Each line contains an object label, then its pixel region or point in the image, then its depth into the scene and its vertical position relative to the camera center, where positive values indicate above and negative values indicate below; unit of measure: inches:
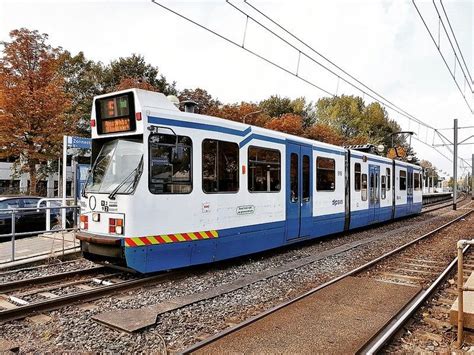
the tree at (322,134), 1595.7 +246.3
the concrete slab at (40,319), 209.0 -70.1
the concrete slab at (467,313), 182.1 -58.6
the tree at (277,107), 1897.1 +424.4
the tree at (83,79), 1465.3 +449.5
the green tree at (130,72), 1509.6 +476.2
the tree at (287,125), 1480.1 +264.5
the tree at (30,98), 960.9 +240.3
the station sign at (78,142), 434.6 +57.0
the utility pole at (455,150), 1085.1 +118.6
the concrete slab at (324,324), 172.4 -68.5
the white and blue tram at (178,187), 269.0 +4.0
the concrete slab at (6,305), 230.4 -68.8
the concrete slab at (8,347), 171.2 -70.9
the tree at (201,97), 1465.3 +371.8
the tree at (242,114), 1377.2 +287.3
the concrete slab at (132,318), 197.8 -68.5
